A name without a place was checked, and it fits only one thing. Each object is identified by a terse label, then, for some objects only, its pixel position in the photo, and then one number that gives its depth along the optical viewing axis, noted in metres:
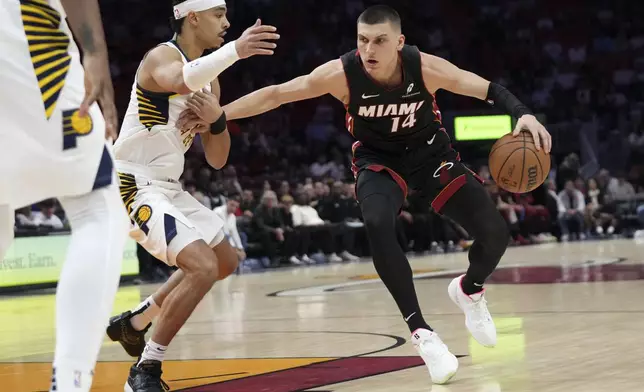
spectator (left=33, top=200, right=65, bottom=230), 14.55
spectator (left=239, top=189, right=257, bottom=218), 18.28
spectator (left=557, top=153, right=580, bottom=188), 25.95
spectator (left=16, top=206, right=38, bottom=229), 14.31
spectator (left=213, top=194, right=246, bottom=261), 16.90
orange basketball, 5.78
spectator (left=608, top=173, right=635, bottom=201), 25.06
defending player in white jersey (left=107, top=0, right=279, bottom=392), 5.08
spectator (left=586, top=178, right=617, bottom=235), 24.69
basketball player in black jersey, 5.58
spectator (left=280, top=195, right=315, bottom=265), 18.66
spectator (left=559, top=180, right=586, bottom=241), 24.31
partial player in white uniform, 3.17
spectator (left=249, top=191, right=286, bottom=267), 18.03
